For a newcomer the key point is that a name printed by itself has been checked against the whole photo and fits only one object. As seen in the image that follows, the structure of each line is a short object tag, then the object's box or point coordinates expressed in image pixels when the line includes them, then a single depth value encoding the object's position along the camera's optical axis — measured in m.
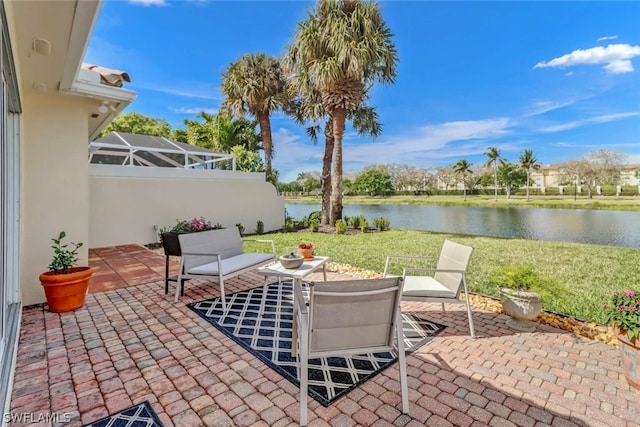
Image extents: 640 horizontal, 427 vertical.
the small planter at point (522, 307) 3.00
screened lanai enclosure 9.32
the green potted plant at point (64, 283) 3.47
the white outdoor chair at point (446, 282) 2.98
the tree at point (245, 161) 12.77
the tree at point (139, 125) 21.72
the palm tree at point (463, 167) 46.53
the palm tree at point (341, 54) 9.85
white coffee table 3.60
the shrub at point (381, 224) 12.48
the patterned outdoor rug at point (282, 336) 2.26
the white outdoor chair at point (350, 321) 1.90
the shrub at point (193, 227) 5.52
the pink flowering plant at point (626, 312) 2.13
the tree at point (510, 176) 41.34
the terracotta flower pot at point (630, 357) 2.14
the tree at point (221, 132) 15.67
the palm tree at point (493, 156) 42.84
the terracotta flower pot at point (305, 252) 4.21
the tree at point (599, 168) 37.56
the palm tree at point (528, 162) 40.00
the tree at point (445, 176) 55.50
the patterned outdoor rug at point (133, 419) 1.81
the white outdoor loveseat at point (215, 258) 3.83
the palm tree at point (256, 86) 13.79
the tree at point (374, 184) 47.06
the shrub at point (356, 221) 12.18
